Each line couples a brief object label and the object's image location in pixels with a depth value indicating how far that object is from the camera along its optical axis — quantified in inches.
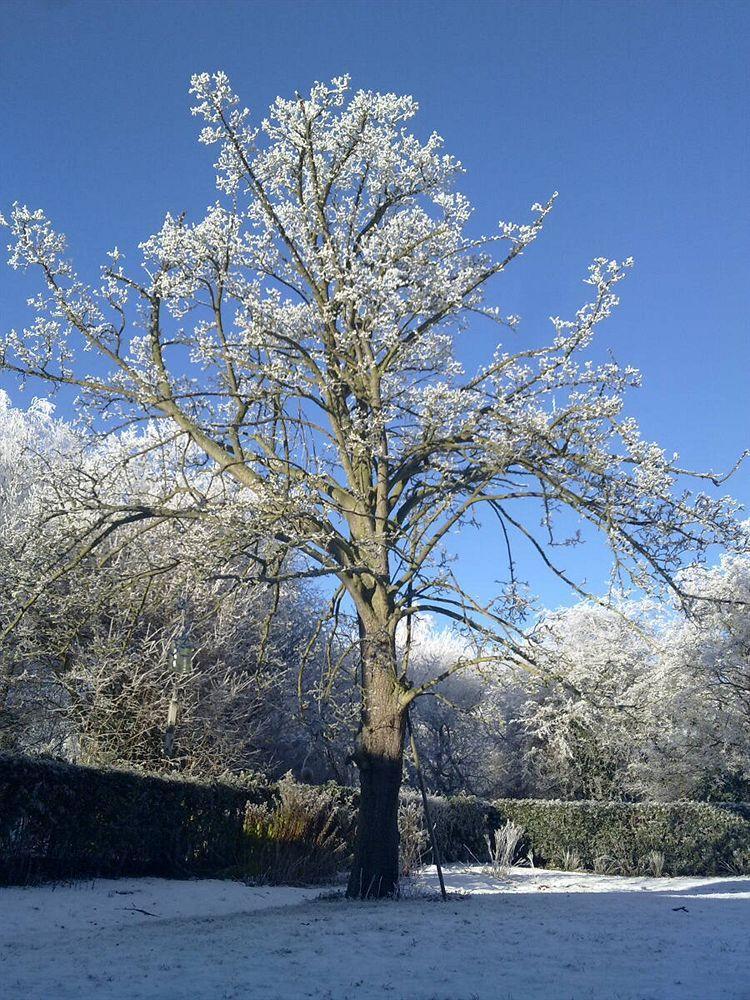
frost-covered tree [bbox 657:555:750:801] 748.6
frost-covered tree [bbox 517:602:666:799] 866.1
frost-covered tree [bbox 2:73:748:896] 314.3
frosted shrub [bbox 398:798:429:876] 491.2
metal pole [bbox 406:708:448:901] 313.7
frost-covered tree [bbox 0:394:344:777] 340.2
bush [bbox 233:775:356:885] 445.7
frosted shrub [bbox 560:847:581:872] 659.4
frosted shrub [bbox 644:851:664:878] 605.3
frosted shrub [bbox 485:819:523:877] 530.0
